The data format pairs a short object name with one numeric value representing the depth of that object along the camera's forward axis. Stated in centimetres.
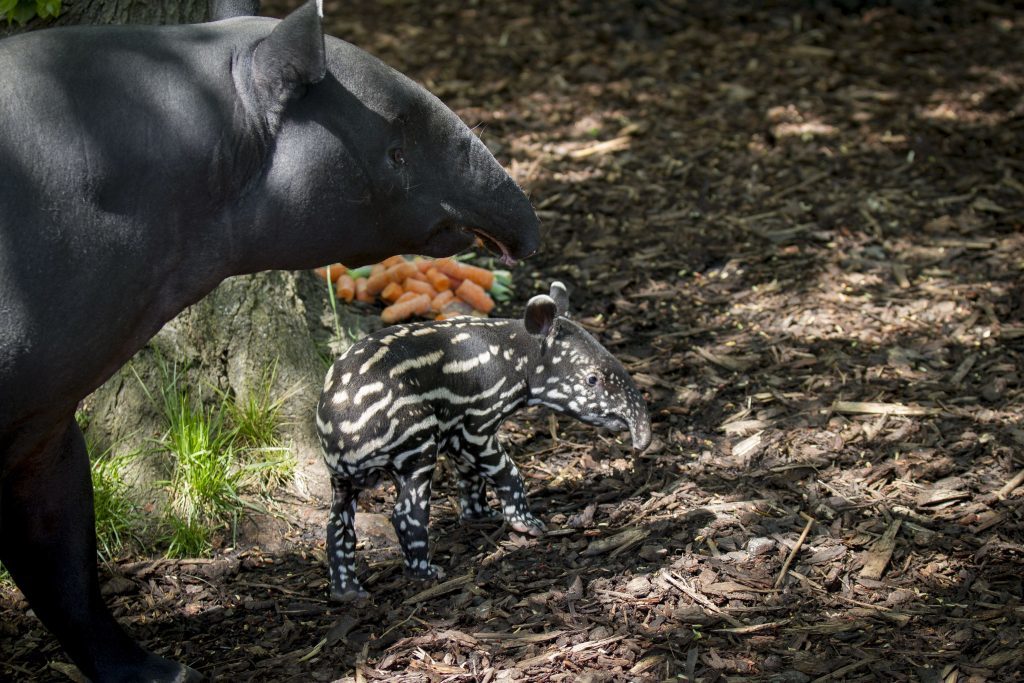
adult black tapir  617
